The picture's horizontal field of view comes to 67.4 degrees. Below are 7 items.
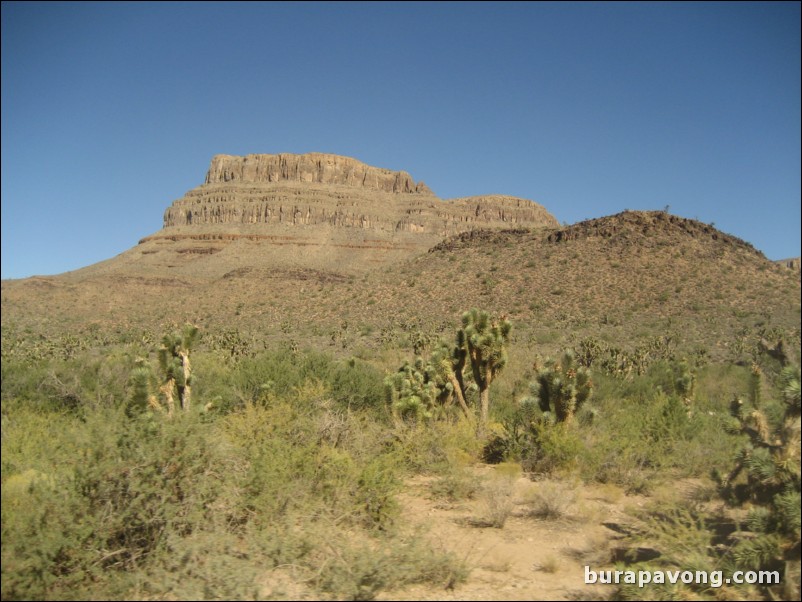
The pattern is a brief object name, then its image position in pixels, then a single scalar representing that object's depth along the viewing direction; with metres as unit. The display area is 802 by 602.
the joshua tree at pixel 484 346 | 13.27
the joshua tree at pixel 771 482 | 6.03
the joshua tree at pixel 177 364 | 11.70
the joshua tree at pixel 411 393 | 12.90
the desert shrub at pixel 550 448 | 10.84
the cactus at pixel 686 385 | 15.66
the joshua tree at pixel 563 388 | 11.93
